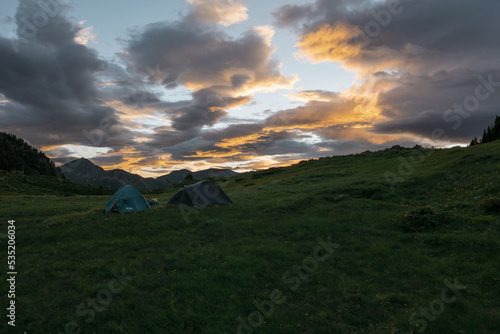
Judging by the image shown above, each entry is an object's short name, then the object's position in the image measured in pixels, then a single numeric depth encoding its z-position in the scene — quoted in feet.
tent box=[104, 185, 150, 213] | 81.87
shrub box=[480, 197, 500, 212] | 55.16
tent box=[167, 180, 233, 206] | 89.20
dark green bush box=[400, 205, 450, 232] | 52.08
